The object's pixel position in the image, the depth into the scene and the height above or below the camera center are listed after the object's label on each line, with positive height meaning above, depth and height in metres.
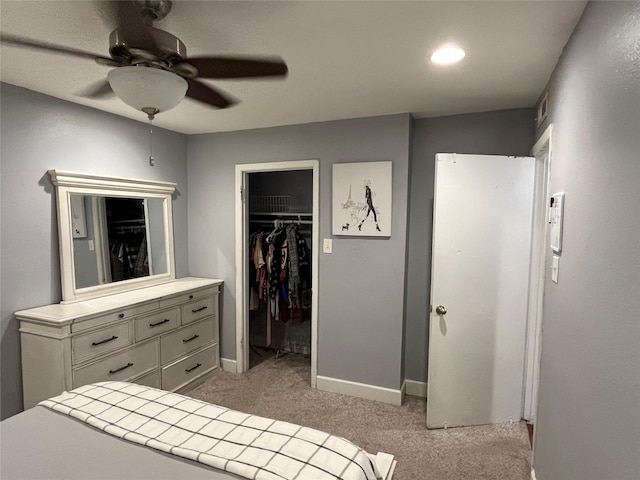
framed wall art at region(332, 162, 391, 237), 2.82 +0.15
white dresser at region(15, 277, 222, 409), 2.18 -0.87
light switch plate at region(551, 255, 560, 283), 1.61 -0.21
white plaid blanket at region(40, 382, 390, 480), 1.16 -0.80
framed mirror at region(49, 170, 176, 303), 2.51 -0.14
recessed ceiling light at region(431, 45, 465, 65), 1.71 +0.81
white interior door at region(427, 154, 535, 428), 2.42 -0.47
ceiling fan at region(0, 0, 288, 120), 1.28 +0.61
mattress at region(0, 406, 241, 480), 1.14 -0.82
